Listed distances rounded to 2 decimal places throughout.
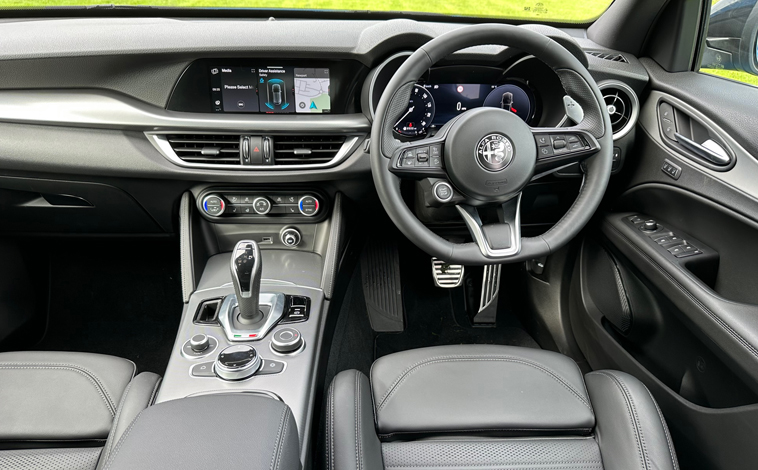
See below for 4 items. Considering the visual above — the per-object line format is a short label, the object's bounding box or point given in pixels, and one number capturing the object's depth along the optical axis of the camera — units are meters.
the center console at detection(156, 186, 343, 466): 1.20
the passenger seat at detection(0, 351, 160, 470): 1.05
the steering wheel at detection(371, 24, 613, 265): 1.22
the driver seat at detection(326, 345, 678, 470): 1.05
